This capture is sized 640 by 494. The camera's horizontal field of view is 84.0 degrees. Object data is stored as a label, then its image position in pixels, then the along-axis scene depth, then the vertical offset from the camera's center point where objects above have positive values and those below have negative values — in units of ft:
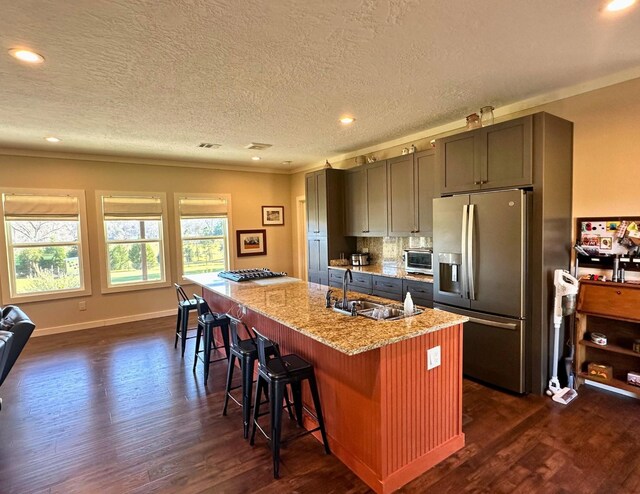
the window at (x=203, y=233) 20.18 +0.01
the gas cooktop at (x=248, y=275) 13.17 -1.66
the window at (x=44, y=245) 16.15 -0.33
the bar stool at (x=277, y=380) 7.06 -3.06
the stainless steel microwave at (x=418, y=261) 13.53 -1.32
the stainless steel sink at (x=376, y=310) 7.80 -1.90
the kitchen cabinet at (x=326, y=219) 17.90 +0.54
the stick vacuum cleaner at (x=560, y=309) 9.46 -2.32
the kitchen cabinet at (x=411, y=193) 13.53 +1.37
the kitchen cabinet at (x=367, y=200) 15.74 +1.32
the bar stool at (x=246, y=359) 8.30 -3.04
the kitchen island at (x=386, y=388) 6.39 -3.14
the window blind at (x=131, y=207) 18.11 +1.48
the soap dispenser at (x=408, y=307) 7.52 -1.69
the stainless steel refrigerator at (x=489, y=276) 9.62 -1.46
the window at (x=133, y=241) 18.22 -0.31
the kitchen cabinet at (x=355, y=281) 15.42 -2.38
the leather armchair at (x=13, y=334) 8.70 -2.45
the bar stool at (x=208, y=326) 11.21 -3.00
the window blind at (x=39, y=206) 16.06 +1.48
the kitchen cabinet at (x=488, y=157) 9.58 +2.01
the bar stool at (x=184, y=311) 13.19 -2.90
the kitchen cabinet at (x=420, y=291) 12.67 -2.34
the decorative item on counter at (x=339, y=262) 17.87 -1.64
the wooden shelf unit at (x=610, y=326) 9.14 -2.93
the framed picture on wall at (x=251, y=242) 21.95 -0.66
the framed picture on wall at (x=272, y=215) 22.88 +1.06
